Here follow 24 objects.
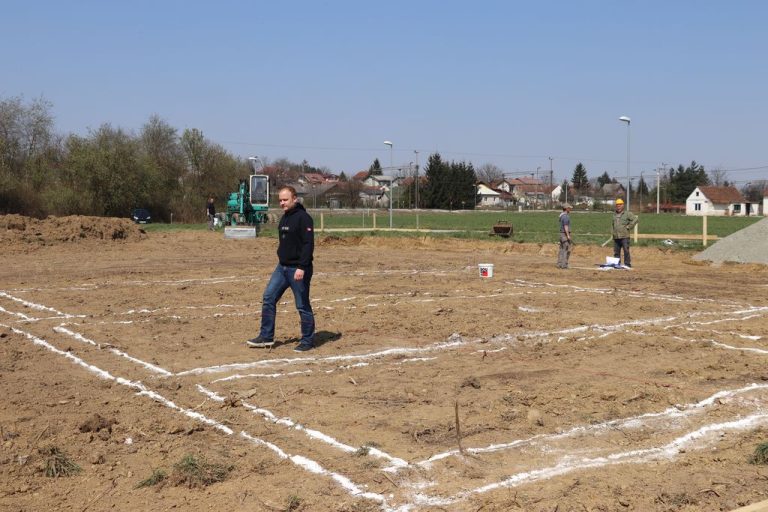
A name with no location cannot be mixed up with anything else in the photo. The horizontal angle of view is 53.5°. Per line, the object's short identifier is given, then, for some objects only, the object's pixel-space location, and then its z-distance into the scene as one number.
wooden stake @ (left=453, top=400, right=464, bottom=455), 5.53
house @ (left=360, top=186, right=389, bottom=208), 105.06
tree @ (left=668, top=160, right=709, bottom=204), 124.62
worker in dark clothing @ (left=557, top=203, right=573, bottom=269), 19.64
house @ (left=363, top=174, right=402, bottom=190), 142.19
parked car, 58.25
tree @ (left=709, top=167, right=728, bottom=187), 128.36
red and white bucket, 17.37
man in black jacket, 9.34
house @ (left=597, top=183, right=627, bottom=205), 136.15
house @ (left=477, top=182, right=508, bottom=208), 140.79
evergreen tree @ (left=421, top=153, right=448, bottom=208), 102.38
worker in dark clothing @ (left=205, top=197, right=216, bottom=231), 42.62
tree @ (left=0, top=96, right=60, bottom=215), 55.84
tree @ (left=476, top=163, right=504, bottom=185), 161.62
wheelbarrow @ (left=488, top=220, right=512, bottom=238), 34.34
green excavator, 37.97
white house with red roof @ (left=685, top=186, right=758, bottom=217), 112.12
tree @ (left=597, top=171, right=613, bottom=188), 175.02
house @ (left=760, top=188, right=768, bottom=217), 110.62
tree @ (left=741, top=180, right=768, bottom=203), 116.19
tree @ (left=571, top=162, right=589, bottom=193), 158.75
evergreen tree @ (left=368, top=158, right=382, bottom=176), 151.00
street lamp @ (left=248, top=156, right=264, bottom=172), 40.53
